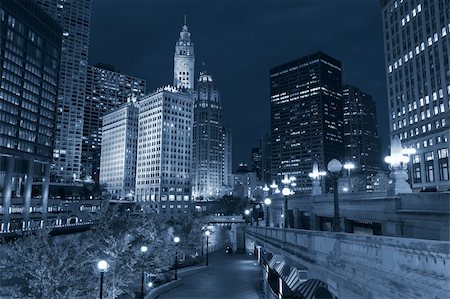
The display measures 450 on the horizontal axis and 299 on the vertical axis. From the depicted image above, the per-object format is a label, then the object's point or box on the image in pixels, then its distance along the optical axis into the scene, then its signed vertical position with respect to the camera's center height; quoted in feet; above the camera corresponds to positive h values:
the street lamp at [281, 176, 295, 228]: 96.35 -1.56
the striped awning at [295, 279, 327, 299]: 80.08 -18.83
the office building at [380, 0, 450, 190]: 302.04 +107.54
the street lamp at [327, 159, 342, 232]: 59.13 +5.30
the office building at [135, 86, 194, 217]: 625.41 +48.86
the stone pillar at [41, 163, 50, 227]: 416.11 +11.75
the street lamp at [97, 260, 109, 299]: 74.59 -12.39
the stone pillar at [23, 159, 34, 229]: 379.35 +9.05
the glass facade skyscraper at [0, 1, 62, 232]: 365.30 +101.84
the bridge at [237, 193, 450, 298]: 28.19 -5.44
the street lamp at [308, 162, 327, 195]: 146.03 +6.29
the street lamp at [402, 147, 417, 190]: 327.47 +27.04
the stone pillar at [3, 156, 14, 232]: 344.98 +8.65
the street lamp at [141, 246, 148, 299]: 110.42 -15.78
